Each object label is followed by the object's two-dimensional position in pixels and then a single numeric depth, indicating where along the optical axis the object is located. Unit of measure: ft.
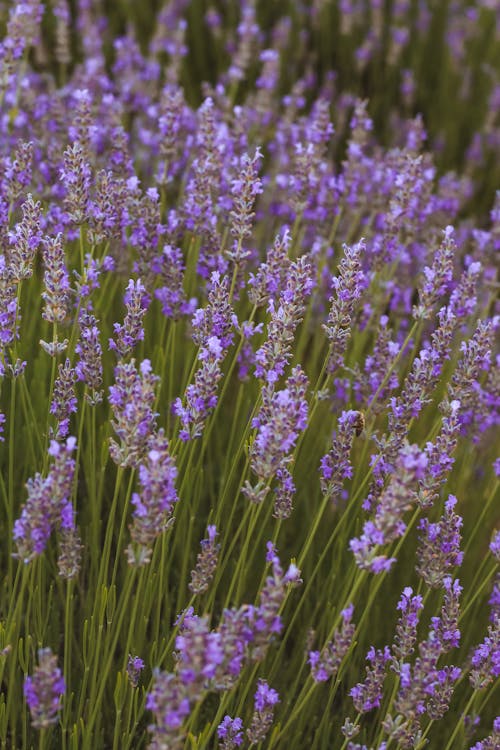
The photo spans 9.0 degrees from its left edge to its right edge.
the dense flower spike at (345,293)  4.58
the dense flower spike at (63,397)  4.55
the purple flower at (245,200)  4.72
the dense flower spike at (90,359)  4.58
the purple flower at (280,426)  4.32
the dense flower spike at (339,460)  4.62
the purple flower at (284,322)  4.51
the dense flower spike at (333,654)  4.34
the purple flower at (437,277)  4.76
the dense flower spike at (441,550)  4.55
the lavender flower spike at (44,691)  4.18
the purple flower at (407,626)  4.49
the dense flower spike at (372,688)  4.47
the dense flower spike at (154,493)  4.23
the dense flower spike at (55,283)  4.52
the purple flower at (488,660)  4.52
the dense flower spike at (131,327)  4.59
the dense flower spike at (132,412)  4.31
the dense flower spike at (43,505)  4.23
